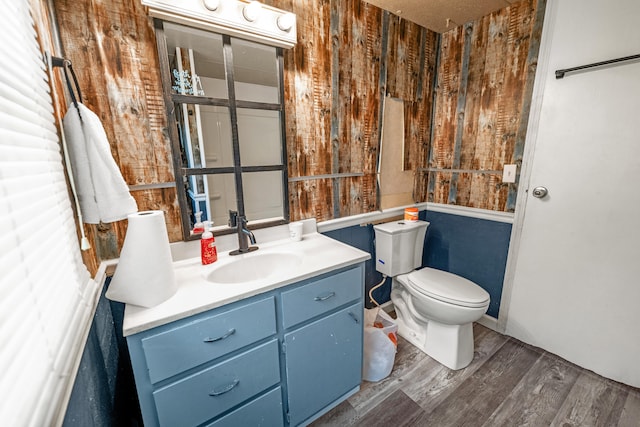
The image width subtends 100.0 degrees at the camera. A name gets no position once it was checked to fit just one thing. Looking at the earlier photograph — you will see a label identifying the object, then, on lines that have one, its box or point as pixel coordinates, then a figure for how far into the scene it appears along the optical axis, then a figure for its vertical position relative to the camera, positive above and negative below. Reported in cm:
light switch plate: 172 -10
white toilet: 154 -82
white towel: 83 -3
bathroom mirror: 118 +18
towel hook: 80 +29
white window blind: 47 -19
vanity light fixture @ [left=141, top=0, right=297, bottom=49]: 107 +61
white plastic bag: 153 -111
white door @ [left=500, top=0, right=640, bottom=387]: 133 -21
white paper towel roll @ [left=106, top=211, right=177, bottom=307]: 88 -34
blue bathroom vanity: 86 -67
